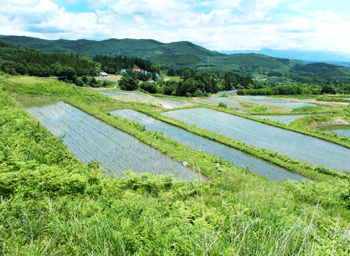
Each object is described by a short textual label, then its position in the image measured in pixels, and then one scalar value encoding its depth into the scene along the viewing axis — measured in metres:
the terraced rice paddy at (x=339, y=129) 21.70
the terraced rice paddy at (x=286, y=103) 36.81
